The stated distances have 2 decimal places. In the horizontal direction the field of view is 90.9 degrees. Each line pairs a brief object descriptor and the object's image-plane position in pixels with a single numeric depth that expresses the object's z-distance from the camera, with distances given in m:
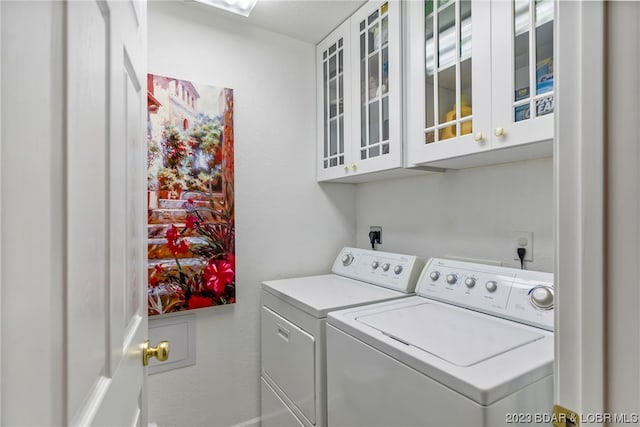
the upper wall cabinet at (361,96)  1.53
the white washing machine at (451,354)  0.79
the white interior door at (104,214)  0.43
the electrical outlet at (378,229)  2.07
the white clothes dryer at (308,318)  1.33
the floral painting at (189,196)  1.60
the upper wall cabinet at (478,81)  1.03
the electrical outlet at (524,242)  1.33
